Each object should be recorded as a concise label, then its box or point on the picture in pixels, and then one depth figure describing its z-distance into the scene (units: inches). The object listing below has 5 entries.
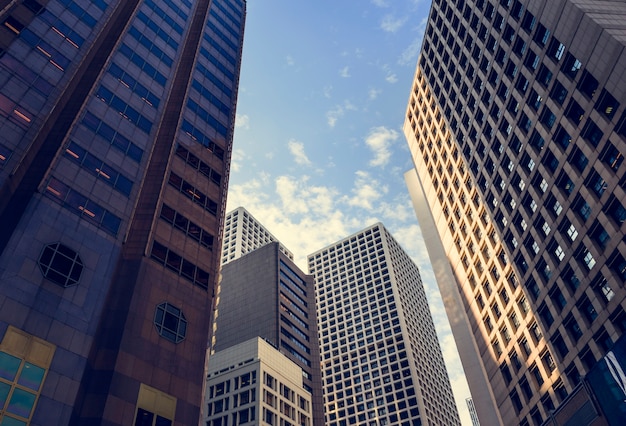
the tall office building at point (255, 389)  3314.5
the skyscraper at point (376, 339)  5142.7
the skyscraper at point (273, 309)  4109.3
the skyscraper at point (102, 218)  1241.4
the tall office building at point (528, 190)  1640.0
